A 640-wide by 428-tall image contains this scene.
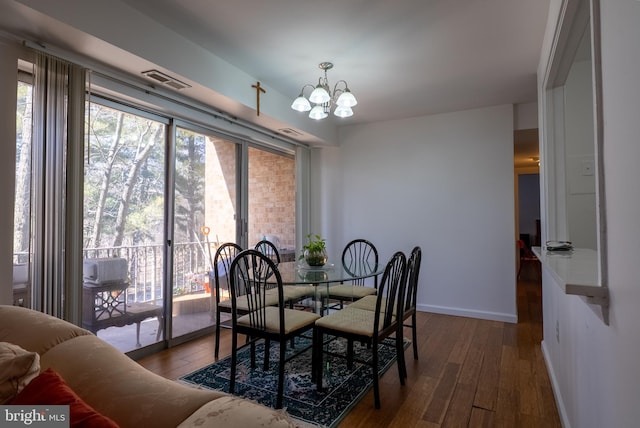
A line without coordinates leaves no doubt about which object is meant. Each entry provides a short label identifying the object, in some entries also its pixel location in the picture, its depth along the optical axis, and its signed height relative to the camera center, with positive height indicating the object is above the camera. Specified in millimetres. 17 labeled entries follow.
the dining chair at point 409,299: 2654 -659
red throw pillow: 690 -394
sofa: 726 -424
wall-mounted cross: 3229 +1235
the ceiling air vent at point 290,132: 4027 +1075
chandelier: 2512 +900
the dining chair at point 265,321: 2139 -678
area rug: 2080 -1137
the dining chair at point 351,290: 3040 -677
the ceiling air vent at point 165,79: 2439 +1056
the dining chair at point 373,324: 2137 -686
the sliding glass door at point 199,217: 3262 +46
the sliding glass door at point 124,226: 2592 -27
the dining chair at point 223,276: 2863 -565
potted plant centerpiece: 3012 -301
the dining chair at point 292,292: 3109 -669
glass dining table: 2498 -428
